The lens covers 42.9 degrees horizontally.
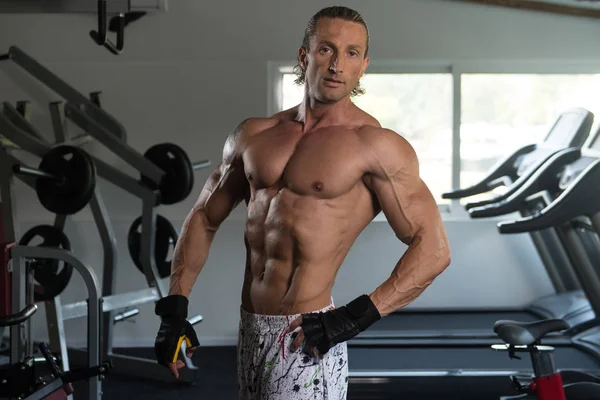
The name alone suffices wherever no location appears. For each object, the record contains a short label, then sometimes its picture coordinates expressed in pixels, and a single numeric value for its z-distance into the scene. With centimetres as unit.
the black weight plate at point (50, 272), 392
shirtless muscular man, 176
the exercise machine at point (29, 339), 269
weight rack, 420
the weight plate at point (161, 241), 452
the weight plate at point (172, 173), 446
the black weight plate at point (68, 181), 370
